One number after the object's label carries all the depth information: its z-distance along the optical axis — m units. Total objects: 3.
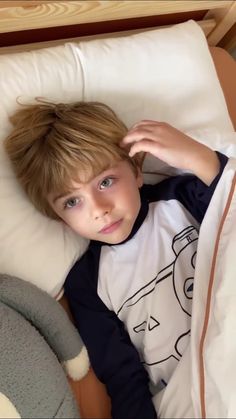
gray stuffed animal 0.76
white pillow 0.94
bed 0.81
